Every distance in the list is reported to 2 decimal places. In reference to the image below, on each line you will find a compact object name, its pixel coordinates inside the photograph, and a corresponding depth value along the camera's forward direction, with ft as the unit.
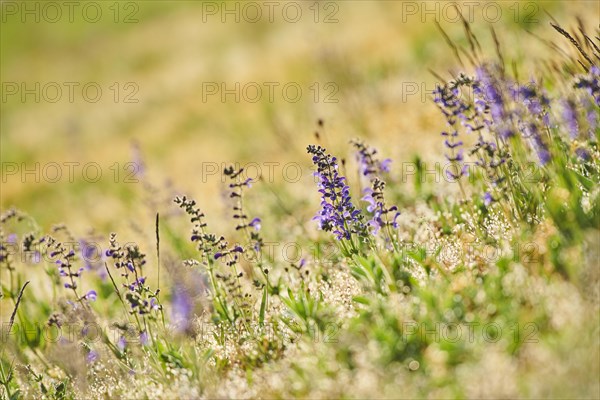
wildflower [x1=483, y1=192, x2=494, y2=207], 26.94
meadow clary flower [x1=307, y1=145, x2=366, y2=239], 26.16
